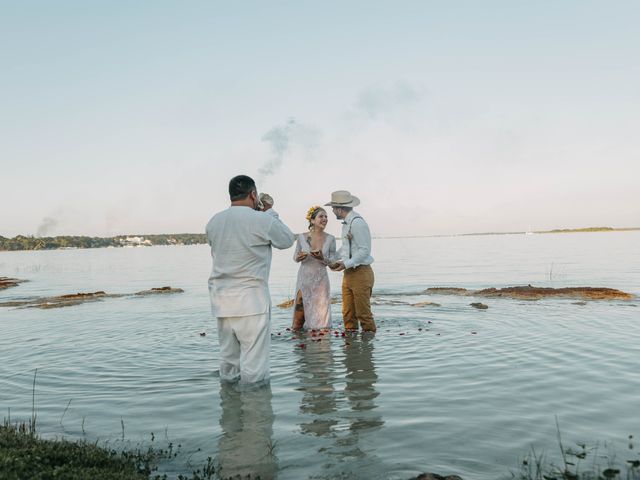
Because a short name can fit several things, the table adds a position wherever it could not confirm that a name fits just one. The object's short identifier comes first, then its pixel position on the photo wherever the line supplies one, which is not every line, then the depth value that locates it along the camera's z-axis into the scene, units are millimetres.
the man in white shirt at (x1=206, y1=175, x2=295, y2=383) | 6859
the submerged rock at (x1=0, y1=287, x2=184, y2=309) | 21938
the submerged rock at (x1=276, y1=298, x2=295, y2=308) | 19156
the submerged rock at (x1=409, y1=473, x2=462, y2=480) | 4262
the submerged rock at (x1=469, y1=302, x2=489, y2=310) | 16914
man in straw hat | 11242
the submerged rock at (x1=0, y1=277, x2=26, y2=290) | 33494
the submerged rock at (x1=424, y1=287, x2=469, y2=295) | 22781
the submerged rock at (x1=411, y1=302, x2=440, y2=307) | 18108
